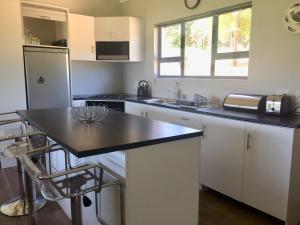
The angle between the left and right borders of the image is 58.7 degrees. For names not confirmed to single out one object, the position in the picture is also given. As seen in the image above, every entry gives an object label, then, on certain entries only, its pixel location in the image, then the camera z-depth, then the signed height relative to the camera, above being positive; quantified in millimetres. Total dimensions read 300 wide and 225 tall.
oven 4320 -452
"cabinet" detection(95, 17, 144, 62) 4352 +611
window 3139 +408
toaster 2447 -269
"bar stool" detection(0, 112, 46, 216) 2402 -1235
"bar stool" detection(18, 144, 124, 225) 1357 -625
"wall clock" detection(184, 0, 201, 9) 3514 +957
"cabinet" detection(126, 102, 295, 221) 2160 -764
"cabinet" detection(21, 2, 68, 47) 3834 +802
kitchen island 1563 -552
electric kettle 4512 -264
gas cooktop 4468 -357
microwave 4422 +418
